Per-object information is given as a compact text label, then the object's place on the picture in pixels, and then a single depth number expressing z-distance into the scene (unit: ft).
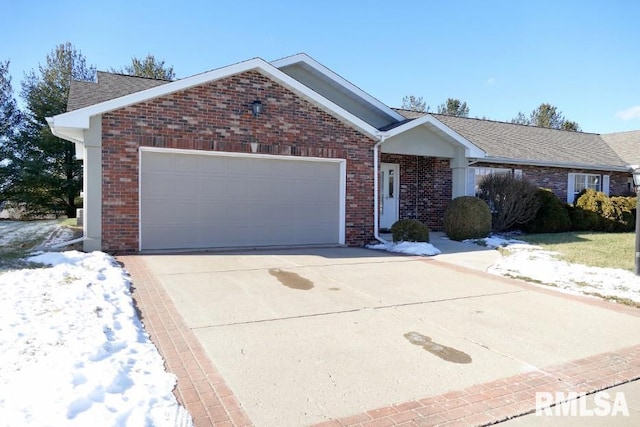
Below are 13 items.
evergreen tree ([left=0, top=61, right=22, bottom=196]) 80.69
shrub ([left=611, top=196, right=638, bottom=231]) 53.67
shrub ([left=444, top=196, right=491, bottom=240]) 42.83
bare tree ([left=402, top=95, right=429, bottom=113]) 152.66
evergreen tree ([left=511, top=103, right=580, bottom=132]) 156.35
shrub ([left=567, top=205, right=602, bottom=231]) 53.26
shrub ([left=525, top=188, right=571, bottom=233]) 50.72
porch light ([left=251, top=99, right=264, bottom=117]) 33.99
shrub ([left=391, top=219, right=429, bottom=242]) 37.73
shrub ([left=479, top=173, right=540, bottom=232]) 48.01
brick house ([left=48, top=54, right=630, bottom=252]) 30.45
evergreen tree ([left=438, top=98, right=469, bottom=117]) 153.99
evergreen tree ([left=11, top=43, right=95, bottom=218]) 79.41
